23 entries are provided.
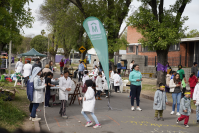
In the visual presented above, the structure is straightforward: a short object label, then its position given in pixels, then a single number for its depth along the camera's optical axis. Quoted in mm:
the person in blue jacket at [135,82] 9711
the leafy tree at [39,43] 78731
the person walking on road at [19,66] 16391
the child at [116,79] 14704
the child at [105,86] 13266
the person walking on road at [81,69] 19172
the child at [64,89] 8187
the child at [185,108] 7465
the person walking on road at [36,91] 7297
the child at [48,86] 9730
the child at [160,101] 8180
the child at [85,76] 12741
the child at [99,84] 12597
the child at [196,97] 7850
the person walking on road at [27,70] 15094
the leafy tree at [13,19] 8477
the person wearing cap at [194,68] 14030
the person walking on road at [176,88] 9312
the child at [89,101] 6993
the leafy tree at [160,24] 14320
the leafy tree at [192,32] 58538
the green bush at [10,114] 6715
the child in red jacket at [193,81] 12047
